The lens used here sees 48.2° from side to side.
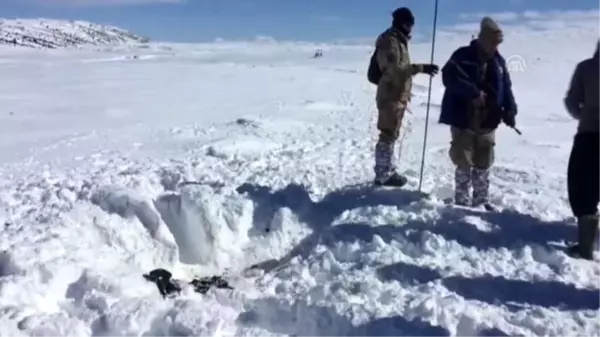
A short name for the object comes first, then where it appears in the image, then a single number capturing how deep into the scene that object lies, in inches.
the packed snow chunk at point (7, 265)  180.5
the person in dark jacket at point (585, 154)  202.4
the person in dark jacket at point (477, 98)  239.3
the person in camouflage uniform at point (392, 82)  258.2
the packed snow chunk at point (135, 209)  225.0
